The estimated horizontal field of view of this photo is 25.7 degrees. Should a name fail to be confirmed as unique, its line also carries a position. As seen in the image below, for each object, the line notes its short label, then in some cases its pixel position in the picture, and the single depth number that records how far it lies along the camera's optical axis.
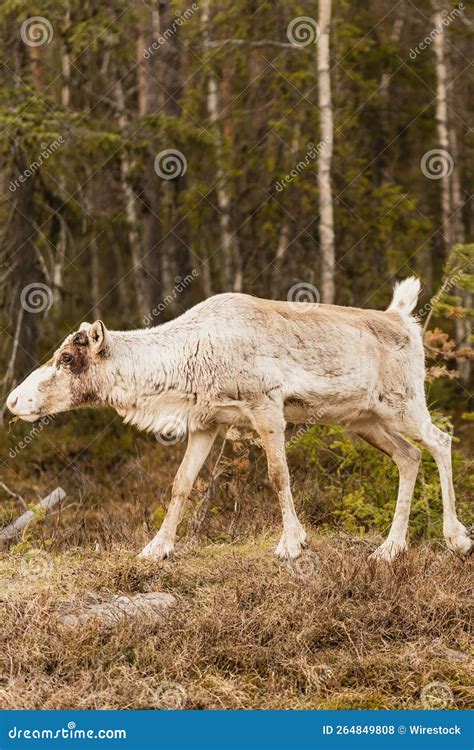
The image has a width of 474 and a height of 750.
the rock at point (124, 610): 6.43
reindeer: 7.74
